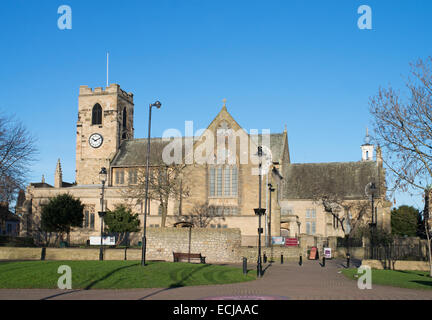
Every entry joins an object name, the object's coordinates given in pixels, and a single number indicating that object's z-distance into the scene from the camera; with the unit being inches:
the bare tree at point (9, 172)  1632.6
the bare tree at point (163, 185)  2102.6
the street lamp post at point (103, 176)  1484.7
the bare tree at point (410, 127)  1083.8
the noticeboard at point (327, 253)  1879.9
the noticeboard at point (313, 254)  1854.1
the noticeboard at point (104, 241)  1758.1
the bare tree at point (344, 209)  2625.5
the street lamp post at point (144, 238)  1064.7
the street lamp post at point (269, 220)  2082.2
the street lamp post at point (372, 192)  1434.5
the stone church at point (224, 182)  2247.8
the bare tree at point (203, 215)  2174.0
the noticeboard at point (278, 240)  1887.3
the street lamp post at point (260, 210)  1267.2
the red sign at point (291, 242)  1914.0
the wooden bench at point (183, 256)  1406.3
